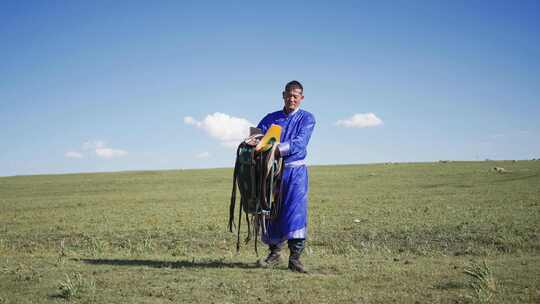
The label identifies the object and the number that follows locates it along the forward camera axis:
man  6.80
